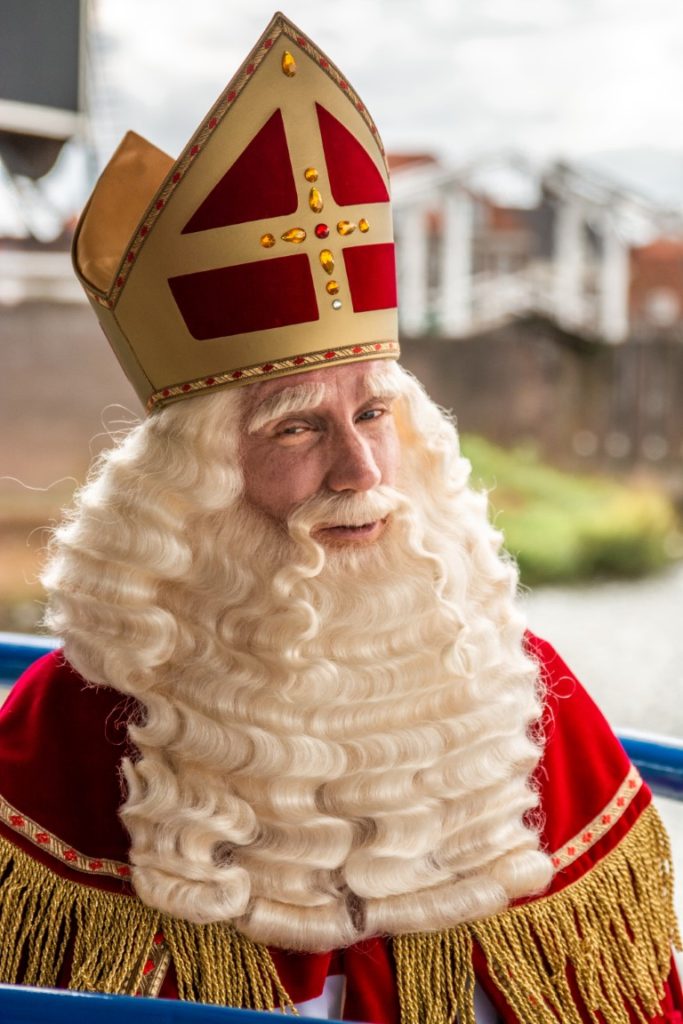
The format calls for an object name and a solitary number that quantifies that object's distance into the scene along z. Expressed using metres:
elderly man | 1.83
